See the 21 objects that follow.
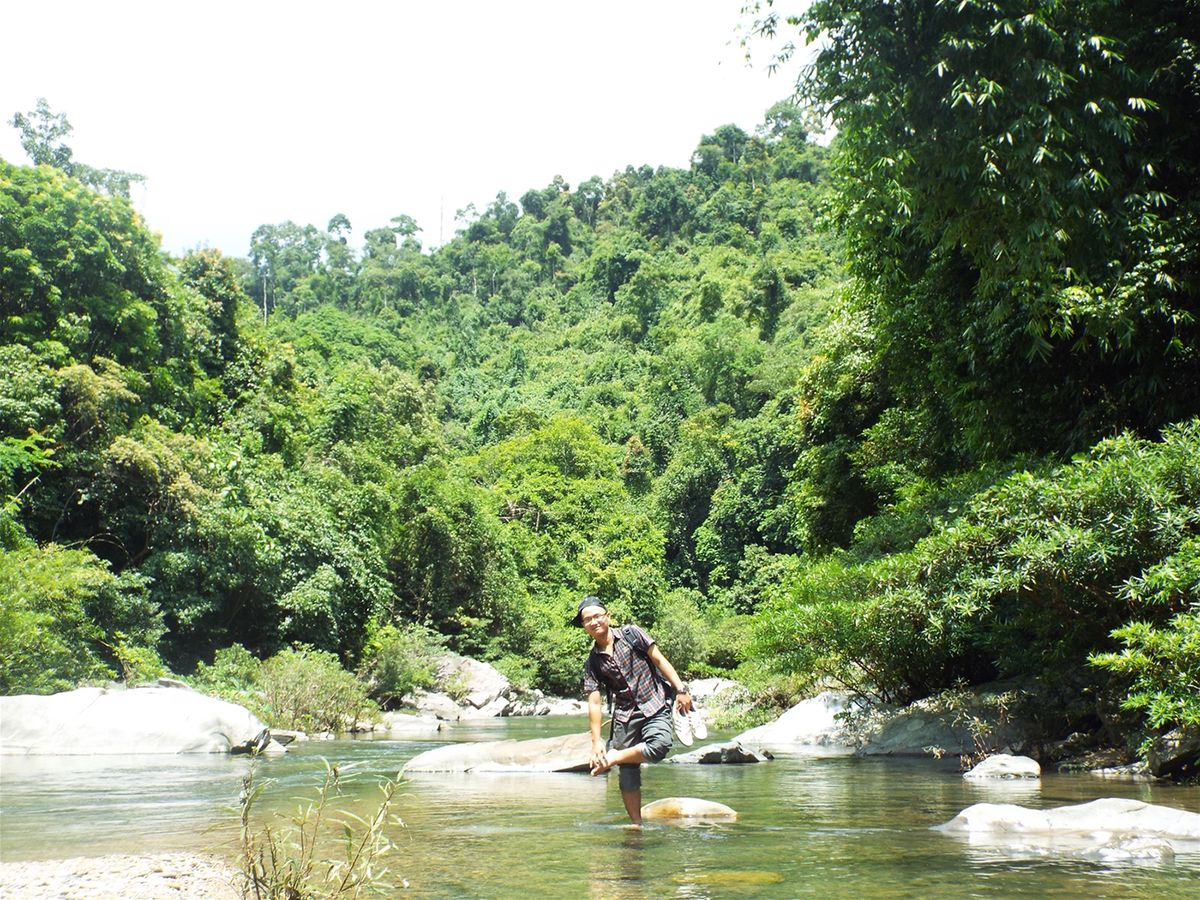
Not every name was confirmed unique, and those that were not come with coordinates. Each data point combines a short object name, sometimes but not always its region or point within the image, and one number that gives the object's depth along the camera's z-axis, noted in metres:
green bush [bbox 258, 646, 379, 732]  20.30
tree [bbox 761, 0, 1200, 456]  8.66
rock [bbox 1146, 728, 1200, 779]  8.70
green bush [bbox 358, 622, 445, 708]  27.31
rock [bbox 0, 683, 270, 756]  14.25
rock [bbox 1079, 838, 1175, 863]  5.23
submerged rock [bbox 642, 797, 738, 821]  7.34
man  6.52
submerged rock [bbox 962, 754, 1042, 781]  9.56
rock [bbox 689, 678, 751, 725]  18.59
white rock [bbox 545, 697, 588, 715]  30.75
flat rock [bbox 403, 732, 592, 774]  11.77
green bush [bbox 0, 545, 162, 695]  16.81
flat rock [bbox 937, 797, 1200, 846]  5.70
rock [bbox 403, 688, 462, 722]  27.33
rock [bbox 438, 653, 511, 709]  30.12
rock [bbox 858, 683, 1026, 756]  11.60
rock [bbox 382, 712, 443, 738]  21.72
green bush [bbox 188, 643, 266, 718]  19.66
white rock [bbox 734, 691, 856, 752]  14.19
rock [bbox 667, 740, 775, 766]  12.20
